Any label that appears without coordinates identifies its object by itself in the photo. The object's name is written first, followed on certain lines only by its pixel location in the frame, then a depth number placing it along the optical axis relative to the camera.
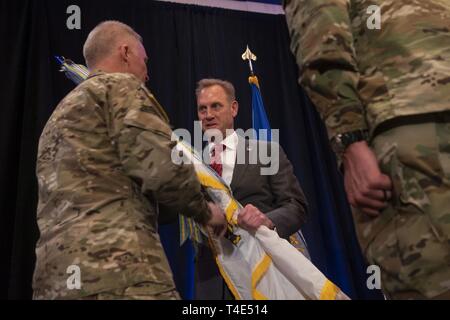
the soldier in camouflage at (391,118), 0.86
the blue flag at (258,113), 3.54
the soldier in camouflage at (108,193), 1.21
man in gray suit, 2.04
